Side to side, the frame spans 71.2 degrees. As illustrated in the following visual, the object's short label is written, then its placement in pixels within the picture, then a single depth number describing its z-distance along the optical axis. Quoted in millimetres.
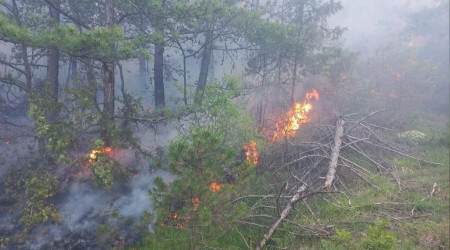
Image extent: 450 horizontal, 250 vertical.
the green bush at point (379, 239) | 3965
